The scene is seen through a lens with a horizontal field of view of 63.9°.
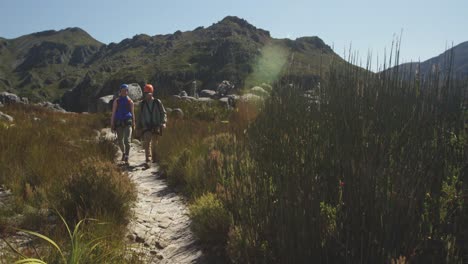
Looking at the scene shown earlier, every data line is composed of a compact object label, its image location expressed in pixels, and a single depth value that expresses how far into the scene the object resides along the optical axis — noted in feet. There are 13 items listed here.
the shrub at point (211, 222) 13.44
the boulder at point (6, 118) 34.81
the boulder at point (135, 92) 81.47
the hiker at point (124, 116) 28.40
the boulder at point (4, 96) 84.84
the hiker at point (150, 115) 28.86
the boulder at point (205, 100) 70.08
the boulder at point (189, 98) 69.38
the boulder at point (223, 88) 86.78
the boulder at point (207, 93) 99.29
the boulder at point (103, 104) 75.72
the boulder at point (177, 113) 52.59
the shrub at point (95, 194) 13.80
